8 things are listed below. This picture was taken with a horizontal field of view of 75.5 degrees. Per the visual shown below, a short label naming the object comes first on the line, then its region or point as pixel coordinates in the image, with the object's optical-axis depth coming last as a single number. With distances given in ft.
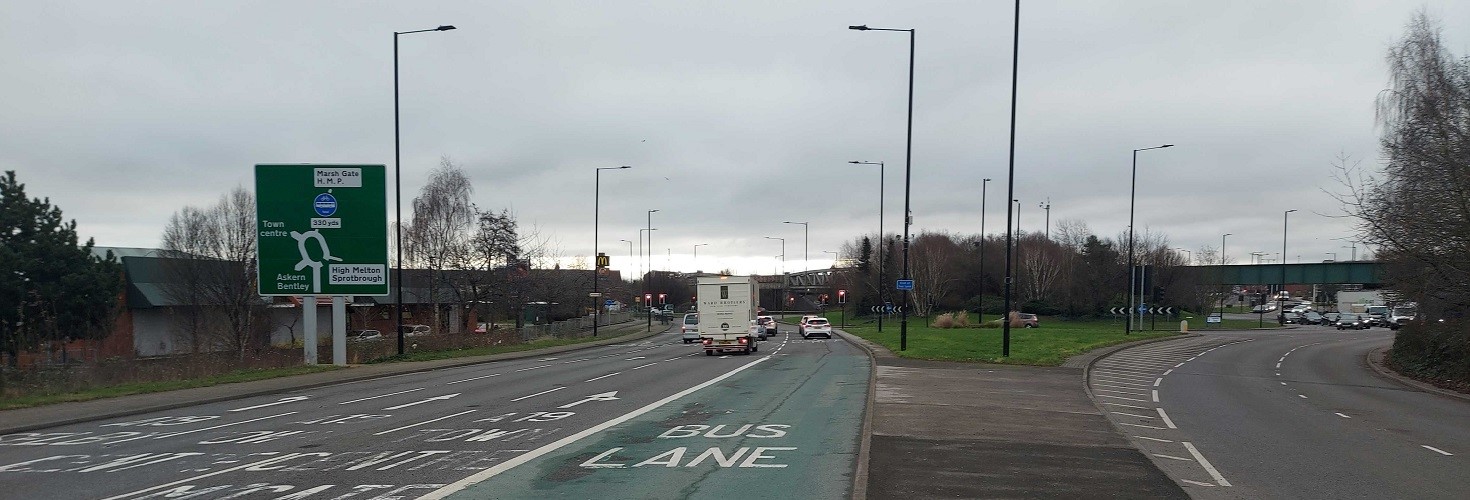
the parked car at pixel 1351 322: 245.04
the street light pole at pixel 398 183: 107.45
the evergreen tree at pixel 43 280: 114.01
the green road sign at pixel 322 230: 91.86
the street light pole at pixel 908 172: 105.70
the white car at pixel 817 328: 193.16
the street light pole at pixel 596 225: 179.82
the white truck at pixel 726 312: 125.59
